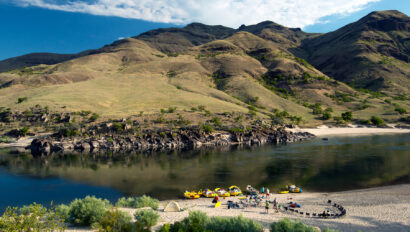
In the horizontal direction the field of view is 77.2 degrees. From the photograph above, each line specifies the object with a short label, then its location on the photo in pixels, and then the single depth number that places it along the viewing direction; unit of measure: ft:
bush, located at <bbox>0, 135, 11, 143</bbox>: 310.26
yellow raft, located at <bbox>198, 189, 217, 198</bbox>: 122.52
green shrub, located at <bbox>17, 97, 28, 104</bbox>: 412.07
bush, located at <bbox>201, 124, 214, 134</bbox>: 322.34
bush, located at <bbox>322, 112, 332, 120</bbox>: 448.98
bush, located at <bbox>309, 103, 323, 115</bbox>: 474.61
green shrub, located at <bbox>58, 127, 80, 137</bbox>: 301.43
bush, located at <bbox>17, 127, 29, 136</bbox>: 321.32
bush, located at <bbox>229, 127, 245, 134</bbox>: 328.70
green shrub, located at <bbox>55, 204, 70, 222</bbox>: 74.81
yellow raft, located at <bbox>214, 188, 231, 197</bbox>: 122.37
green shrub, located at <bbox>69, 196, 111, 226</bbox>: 72.12
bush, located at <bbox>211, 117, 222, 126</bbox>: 345.19
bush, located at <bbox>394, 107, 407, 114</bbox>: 453.99
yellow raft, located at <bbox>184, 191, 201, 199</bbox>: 120.37
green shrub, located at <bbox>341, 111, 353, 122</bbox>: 437.99
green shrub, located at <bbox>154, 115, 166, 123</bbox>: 335.26
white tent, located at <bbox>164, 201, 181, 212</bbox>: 90.61
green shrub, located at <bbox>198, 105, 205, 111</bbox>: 396.76
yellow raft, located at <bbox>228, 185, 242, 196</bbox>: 124.36
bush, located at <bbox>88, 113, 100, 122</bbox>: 339.57
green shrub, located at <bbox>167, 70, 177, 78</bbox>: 616.31
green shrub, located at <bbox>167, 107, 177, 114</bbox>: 374.26
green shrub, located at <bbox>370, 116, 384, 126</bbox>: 421.59
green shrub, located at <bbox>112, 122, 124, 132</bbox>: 309.42
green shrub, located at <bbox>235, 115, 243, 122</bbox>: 362.90
